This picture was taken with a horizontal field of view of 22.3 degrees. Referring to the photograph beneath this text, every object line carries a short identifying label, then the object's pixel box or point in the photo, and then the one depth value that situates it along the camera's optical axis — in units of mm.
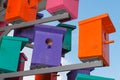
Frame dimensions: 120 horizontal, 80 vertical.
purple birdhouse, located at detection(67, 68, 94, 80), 2520
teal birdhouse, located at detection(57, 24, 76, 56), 2498
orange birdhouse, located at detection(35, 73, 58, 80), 2516
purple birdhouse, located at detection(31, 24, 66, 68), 2193
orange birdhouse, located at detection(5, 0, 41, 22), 2457
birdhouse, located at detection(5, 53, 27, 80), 2556
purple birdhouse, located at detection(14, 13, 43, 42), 2568
